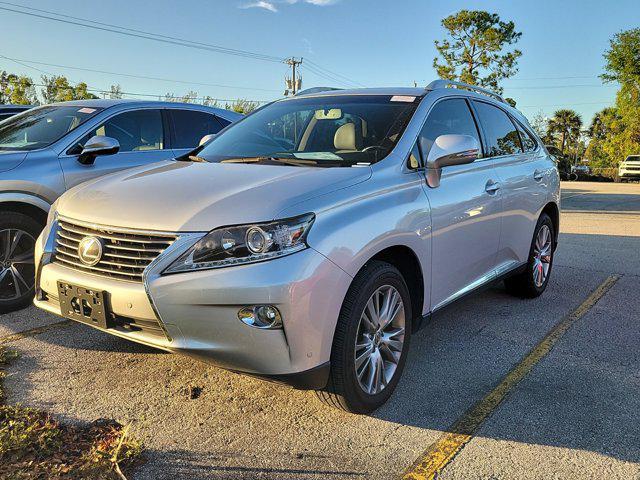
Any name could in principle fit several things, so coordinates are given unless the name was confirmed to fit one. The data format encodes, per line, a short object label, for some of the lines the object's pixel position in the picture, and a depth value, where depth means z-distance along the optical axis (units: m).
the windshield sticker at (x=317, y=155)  3.42
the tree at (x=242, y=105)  50.19
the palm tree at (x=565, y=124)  77.31
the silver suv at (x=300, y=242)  2.50
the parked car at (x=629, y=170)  34.41
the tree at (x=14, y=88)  37.31
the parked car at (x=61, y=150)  4.39
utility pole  49.86
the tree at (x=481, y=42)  42.22
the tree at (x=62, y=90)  40.50
